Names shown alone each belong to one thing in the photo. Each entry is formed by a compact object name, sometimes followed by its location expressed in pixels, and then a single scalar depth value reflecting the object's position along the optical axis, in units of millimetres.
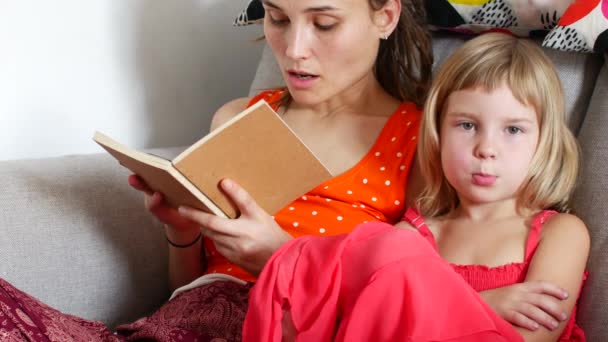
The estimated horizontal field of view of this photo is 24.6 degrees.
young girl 1323
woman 1510
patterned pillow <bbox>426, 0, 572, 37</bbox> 1617
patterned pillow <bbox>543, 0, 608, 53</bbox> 1560
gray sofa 1545
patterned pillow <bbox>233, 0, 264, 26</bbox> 1766
